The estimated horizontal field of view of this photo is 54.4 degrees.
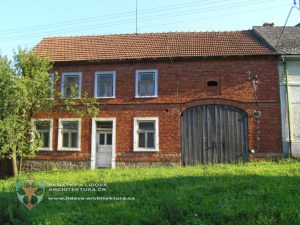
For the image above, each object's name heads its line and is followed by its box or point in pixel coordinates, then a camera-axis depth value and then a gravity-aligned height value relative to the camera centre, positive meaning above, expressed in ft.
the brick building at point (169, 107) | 49.19 +6.09
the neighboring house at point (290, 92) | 47.62 +8.44
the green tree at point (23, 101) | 41.45 +6.31
